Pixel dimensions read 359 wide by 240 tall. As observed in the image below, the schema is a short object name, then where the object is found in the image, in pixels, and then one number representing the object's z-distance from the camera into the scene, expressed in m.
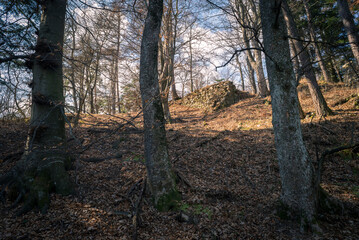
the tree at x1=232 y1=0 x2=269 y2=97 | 13.14
